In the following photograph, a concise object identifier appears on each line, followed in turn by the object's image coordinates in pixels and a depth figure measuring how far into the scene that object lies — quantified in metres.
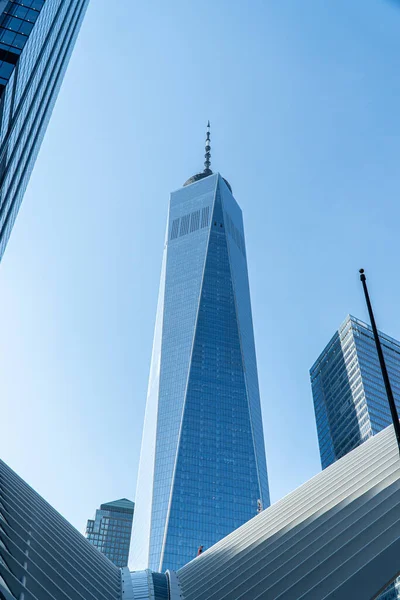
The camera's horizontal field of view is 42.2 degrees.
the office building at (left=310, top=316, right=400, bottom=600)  151.12
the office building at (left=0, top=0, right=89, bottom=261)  36.88
